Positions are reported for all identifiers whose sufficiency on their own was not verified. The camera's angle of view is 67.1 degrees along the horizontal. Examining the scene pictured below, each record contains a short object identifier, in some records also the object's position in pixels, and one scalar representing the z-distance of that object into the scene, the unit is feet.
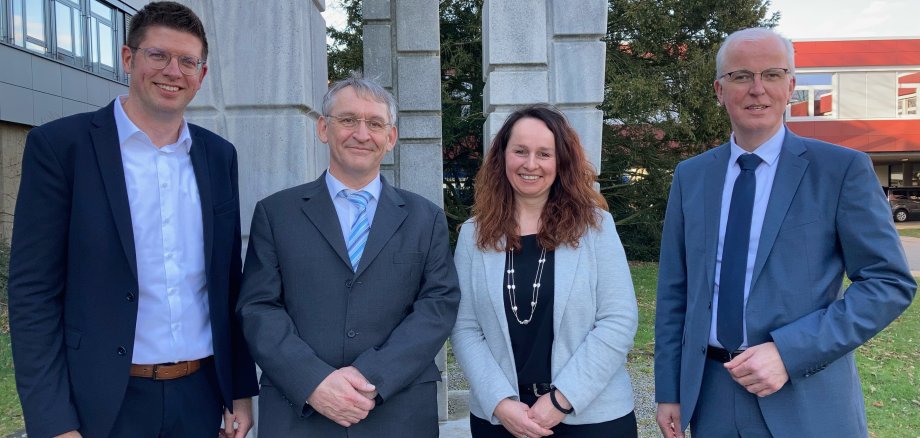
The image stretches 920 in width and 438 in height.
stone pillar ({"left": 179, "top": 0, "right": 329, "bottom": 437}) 11.57
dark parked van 112.06
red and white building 104.12
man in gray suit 7.98
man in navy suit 7.70
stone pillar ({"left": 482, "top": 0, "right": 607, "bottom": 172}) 15.08
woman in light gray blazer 8.64
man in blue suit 7.70
